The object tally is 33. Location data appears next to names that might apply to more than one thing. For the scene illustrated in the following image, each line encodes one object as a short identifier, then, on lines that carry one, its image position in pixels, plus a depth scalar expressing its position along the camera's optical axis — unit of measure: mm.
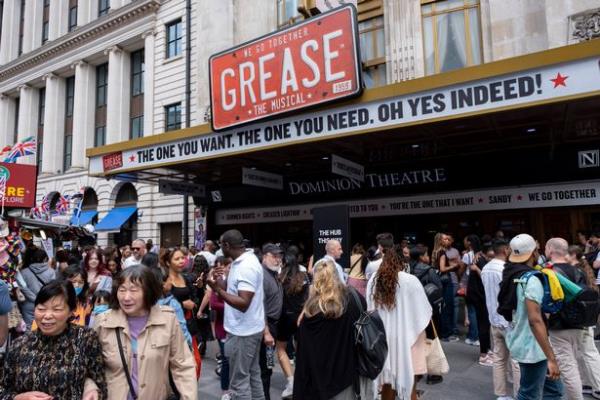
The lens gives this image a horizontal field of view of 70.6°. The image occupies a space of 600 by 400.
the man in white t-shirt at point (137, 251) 8258
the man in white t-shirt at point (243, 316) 4242
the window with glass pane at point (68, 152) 27703
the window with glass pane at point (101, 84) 26062
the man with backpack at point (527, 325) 3764
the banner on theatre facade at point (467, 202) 10594
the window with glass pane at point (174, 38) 21391
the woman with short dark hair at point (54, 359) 2258
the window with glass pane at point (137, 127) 23531
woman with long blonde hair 3363
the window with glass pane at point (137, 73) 23969
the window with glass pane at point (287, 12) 16578
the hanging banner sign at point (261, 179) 13422
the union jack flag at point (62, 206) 21434
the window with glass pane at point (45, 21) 30094
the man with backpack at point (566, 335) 4316
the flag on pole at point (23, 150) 15625
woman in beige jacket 2494
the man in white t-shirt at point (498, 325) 5086
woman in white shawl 4164
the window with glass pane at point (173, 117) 20891
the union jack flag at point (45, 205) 25791
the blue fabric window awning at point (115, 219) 21797
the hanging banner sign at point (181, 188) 14805
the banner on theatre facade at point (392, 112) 7121
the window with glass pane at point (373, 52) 14727
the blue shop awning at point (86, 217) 23928
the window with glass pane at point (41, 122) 29984
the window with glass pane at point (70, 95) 28172
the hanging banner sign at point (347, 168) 11211
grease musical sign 9500
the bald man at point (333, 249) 6125
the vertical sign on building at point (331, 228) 7703
